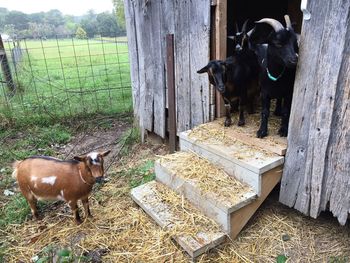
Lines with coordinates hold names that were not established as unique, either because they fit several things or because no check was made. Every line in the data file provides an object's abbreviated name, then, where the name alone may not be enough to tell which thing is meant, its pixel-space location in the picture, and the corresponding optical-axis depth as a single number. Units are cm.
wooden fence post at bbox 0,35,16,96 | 661
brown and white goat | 306
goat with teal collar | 286
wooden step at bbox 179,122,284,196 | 295
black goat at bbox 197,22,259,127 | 345
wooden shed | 257
